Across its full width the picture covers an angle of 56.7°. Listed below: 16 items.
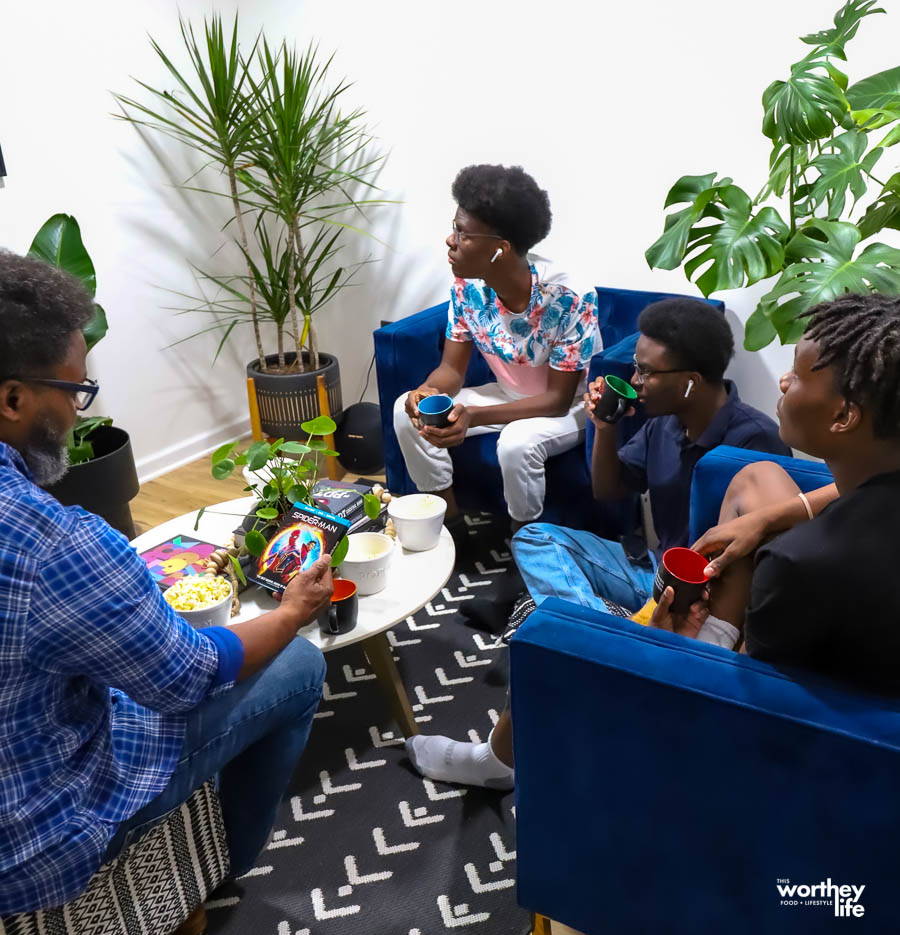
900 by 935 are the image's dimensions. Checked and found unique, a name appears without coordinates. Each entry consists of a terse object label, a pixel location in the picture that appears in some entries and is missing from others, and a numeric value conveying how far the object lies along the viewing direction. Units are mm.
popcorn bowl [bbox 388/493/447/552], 1945
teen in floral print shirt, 2492
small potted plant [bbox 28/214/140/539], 2658
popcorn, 1628
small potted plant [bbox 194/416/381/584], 1772
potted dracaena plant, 3094
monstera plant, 1826
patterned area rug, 1571
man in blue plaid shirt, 1028
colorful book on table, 1753
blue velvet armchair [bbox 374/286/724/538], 2543
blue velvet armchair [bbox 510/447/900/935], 1002
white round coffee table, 1729
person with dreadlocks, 994
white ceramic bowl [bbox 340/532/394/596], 1777
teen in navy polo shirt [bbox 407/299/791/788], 1870
